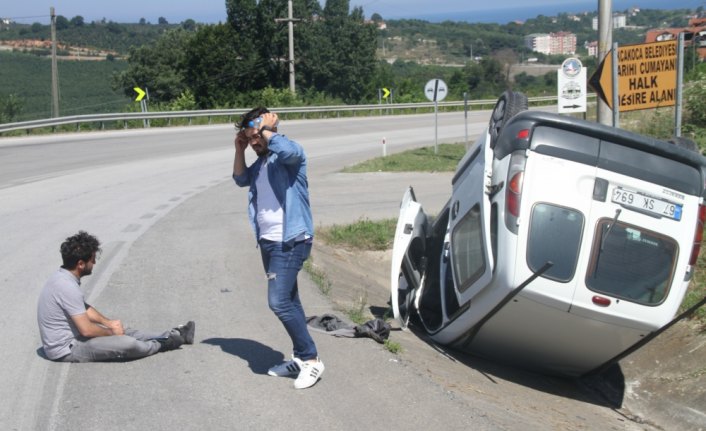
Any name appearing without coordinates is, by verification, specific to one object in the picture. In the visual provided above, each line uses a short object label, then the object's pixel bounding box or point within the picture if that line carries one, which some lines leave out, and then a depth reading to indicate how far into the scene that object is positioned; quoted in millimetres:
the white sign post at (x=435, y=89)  26438
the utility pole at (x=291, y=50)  51122
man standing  5953
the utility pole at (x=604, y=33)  14961
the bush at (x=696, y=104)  18688
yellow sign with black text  13227
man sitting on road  6457
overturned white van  6656
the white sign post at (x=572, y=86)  17203
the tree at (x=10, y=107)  42438
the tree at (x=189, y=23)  139875
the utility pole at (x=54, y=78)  43588
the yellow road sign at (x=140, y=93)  42188
